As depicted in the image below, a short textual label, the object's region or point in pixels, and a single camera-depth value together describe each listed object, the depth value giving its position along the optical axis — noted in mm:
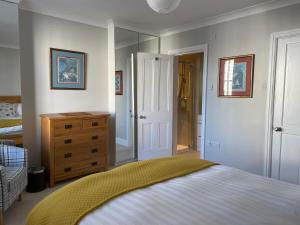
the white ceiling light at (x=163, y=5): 1686
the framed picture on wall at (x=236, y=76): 3268
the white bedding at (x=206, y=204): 1148
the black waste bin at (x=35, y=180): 2977
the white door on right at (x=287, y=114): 2857
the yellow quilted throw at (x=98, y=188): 1246
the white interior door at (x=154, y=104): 4082
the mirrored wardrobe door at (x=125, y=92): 4020
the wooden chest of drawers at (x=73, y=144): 3102
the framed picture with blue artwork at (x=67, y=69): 3467
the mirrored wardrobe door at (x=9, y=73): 2900
